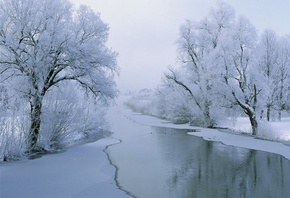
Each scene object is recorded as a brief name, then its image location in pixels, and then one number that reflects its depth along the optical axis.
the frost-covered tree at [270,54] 36.53
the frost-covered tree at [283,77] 36.28
